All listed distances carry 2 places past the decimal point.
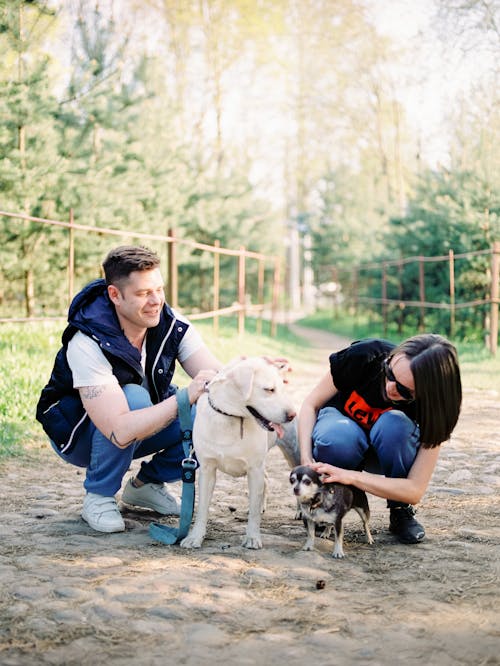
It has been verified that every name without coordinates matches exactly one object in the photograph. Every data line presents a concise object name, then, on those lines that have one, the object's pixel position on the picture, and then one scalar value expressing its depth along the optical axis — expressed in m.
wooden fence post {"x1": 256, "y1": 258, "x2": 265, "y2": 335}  17.06
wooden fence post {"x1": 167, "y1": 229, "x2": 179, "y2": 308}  10.13
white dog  3.21
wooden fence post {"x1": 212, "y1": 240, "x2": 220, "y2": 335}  12.30
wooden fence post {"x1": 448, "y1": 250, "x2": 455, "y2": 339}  13.59
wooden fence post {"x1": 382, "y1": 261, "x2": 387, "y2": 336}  18.05
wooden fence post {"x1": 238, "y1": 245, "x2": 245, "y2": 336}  13.76
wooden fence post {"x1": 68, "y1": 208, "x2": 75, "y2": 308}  7.96
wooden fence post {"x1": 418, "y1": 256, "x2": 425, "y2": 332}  15.16
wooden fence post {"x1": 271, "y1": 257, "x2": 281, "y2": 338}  18.03
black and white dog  3.21
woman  3.17
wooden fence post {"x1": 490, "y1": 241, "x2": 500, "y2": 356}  12.05
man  3.47
